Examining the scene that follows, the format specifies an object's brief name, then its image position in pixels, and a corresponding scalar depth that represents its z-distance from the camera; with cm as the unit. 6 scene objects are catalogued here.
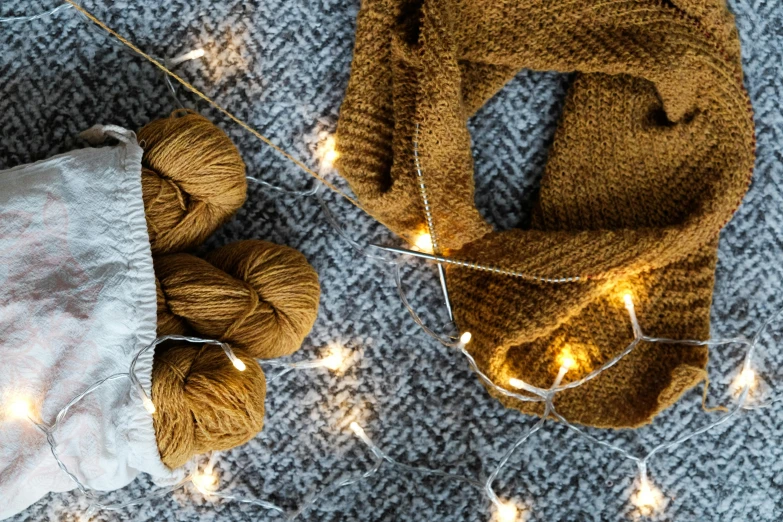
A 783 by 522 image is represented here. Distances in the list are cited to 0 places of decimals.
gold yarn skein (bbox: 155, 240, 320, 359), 85
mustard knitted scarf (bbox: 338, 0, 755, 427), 93
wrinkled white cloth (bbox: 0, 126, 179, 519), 81
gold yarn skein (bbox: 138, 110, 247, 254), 86
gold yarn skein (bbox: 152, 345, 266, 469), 84
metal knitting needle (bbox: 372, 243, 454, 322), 94
